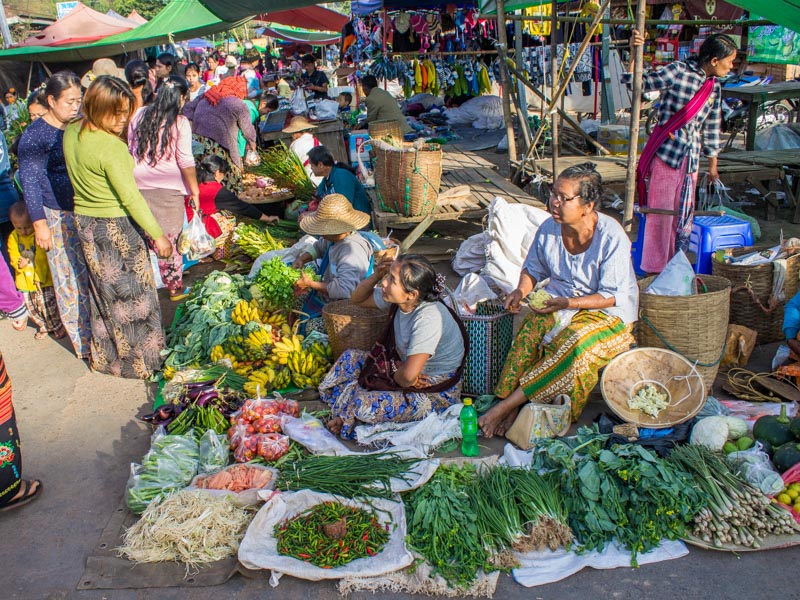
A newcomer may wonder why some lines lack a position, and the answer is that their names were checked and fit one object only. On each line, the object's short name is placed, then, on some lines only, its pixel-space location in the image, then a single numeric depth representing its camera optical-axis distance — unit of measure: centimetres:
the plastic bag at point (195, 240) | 594
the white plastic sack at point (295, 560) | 270
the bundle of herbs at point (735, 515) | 274
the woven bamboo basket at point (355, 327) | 414
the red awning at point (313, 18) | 1945
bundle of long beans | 310
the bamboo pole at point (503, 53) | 702
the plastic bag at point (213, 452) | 338
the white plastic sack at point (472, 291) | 459
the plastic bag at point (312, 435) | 349
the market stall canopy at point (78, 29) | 1470
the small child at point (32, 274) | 511
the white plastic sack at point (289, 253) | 548
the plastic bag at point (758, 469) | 286
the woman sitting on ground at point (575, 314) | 353
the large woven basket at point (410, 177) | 556
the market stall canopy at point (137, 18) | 1870
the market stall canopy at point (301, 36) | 2636
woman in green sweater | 400
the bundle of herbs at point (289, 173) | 758
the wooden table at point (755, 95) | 809
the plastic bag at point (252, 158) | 874
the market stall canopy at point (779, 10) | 383
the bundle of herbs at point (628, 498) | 277
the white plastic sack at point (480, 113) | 1340
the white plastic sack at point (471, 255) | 562
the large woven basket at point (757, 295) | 434
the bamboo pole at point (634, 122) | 447
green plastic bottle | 345
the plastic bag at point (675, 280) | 390
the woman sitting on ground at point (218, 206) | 668
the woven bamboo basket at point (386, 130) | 729
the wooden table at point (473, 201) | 586
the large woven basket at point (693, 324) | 372
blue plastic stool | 485
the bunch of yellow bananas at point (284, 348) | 436
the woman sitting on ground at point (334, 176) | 576
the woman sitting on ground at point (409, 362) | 351
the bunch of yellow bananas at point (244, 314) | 482
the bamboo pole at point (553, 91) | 615
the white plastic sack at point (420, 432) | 350
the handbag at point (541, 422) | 345
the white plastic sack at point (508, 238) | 517
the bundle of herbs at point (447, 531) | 266
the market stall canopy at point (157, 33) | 1305
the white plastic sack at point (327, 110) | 950
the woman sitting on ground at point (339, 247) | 447
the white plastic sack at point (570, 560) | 268
